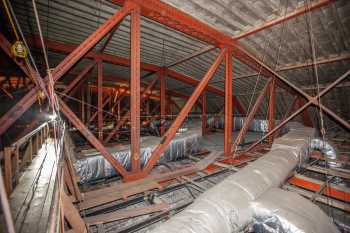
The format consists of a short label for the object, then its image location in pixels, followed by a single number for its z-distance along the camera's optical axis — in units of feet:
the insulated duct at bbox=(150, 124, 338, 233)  4.58
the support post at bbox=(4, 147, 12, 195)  6.66
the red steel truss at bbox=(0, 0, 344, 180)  8.56
